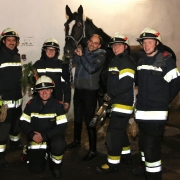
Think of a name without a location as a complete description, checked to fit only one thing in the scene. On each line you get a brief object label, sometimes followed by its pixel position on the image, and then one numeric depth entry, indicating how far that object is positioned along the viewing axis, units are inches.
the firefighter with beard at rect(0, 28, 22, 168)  143.2
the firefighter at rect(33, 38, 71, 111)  144.6
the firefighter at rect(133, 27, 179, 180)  114.3
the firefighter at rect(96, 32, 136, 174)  128.5
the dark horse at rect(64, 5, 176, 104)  158.1
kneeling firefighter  128.3
